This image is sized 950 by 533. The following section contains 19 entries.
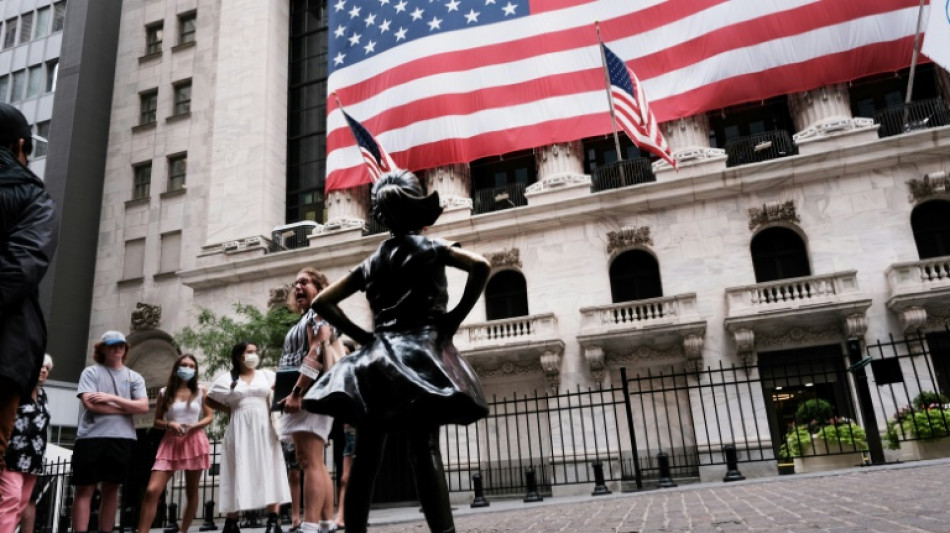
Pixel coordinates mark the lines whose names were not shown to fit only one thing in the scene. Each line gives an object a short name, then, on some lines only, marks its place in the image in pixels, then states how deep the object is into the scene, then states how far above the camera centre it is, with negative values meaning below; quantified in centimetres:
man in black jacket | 277 +91
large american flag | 1894 +1148
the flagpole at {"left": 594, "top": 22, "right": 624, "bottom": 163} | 1735 +919
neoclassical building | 1888 +724
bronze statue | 324 +51
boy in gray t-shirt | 603 +43
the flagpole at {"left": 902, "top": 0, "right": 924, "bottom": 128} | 1617 +891
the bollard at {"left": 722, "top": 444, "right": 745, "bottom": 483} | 1068 -45
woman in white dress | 637 +23
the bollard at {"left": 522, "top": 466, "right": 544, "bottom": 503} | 1112 -64
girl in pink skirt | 647 +41
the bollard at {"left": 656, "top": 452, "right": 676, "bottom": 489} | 1073 -51
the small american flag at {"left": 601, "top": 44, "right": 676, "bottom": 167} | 1683 +834
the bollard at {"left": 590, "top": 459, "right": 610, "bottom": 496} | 1102 -61
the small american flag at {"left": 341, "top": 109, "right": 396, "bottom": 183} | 1897 +874
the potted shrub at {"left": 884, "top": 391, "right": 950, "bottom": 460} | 1088 -8
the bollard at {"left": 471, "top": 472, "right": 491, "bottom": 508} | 1114 -69
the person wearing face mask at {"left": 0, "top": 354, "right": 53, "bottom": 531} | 429 +19
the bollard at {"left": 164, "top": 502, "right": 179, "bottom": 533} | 1021 -72
